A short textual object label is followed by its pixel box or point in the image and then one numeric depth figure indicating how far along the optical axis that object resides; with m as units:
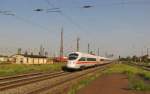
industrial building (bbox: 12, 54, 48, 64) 95.88
